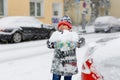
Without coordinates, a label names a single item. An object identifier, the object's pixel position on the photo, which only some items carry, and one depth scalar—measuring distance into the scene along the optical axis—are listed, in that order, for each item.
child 5.40
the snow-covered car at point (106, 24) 27.93
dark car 17.42
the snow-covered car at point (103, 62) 3.99
